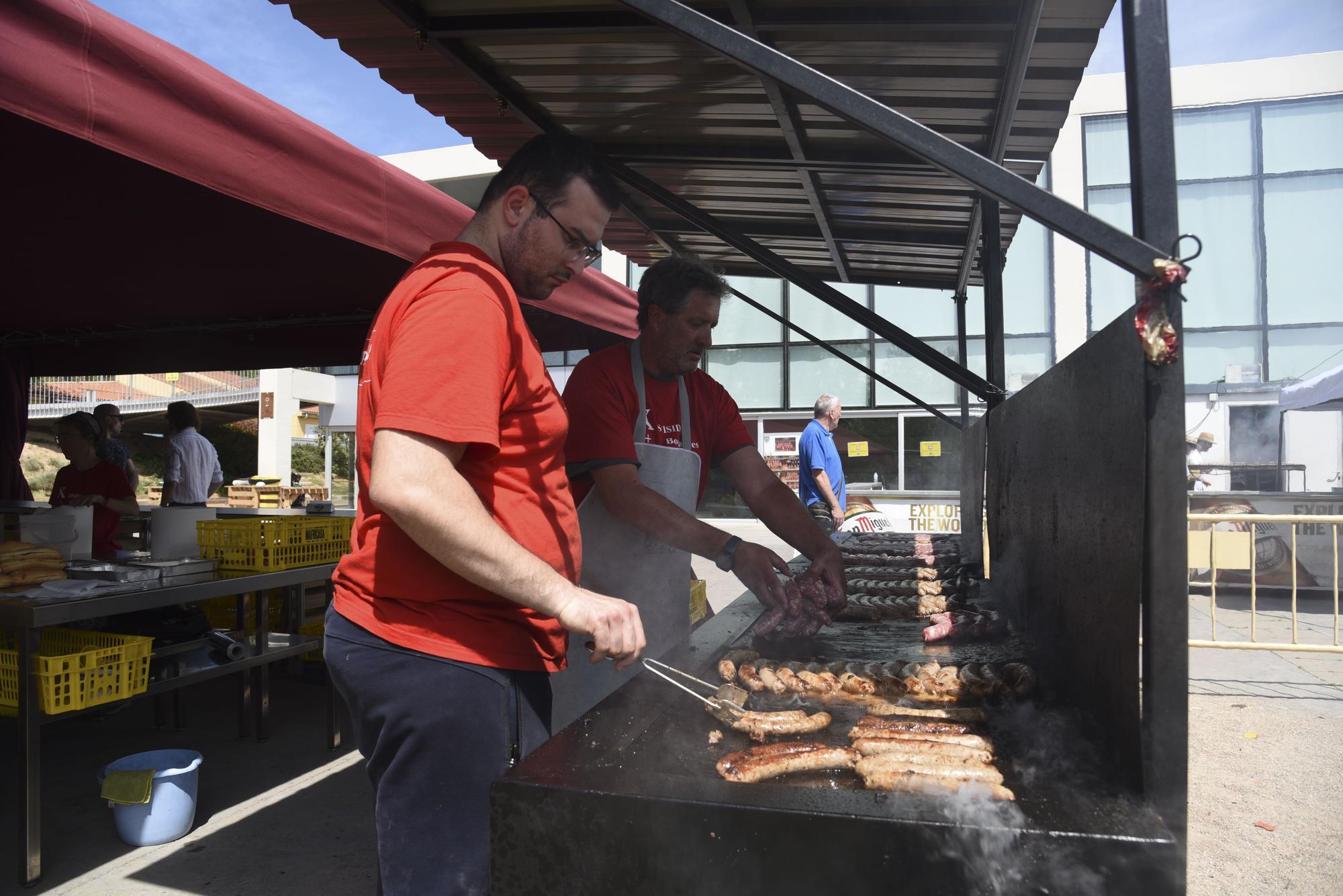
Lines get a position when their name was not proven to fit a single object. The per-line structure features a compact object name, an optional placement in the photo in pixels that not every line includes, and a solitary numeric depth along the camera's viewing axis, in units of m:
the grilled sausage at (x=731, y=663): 2.41
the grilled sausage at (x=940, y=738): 1.75
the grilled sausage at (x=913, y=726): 1.89
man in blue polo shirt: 7.76
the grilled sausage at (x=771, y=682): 2.35
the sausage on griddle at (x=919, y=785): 1.46
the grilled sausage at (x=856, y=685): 2.34
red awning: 2.25
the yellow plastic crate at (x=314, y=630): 5.57
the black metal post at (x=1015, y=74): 2.33
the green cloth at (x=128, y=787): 3.59
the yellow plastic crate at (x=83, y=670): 3.38
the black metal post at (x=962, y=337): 6.12
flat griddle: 1.27
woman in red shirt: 6.22
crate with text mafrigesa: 4.47
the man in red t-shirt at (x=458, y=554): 1.47
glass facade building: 14.84
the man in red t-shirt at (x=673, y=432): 2.66
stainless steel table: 3.28
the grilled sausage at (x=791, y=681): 2.35
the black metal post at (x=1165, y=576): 1.36
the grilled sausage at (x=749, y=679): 2.36
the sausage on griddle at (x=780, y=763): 1.62
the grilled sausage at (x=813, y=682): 2.35
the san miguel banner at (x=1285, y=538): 9.34
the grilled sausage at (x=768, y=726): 1.92
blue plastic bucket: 3.61
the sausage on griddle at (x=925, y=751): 1.67
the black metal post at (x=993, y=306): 4.24
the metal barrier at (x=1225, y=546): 7.04
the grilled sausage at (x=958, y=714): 2.04
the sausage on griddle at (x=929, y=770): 1.56
